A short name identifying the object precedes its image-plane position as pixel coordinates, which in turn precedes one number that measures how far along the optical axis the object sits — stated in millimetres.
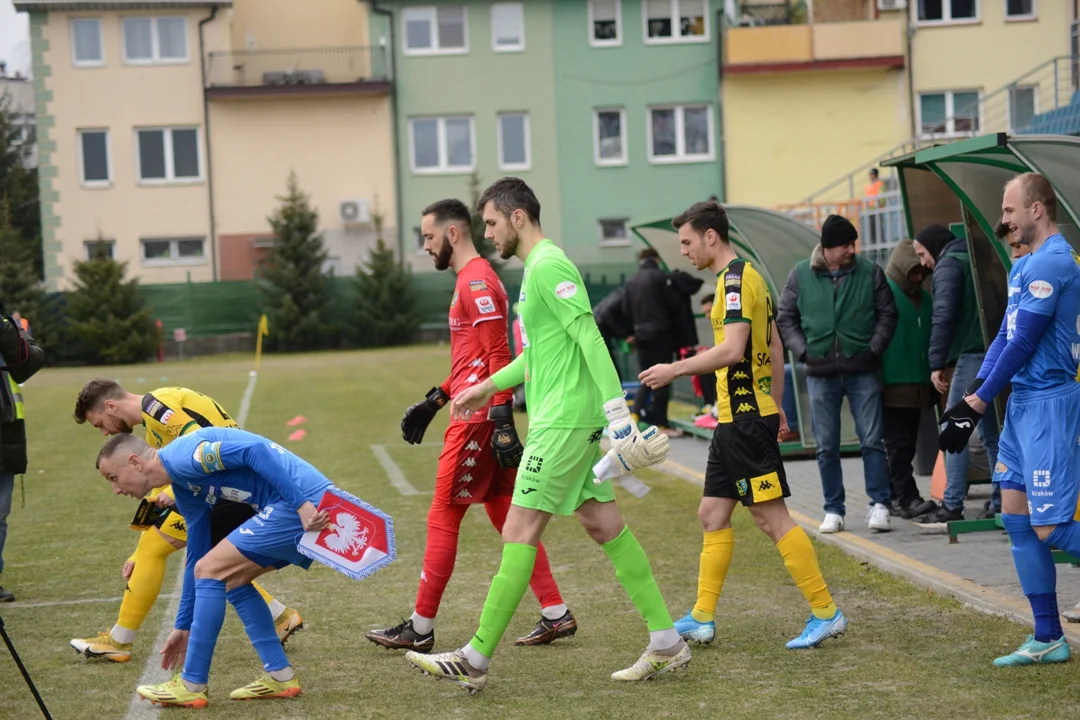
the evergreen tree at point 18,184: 51438
